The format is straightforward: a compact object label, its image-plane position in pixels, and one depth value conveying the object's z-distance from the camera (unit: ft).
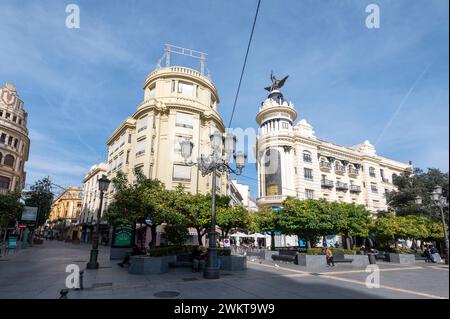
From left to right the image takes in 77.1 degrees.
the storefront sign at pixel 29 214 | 103.19
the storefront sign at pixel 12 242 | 93.89
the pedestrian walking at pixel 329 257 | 60.28
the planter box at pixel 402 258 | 74.08
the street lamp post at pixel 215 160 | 38.50
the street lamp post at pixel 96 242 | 48.59
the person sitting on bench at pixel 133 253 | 50.67
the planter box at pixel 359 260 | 65.86
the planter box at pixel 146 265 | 41.63
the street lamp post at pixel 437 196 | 59.36
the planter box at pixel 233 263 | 48.93
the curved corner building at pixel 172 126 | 109.70
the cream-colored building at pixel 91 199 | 166.12
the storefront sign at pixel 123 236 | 64.95
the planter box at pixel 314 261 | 58.44
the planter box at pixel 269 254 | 76.64
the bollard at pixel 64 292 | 19.38
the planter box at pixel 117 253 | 63.82
